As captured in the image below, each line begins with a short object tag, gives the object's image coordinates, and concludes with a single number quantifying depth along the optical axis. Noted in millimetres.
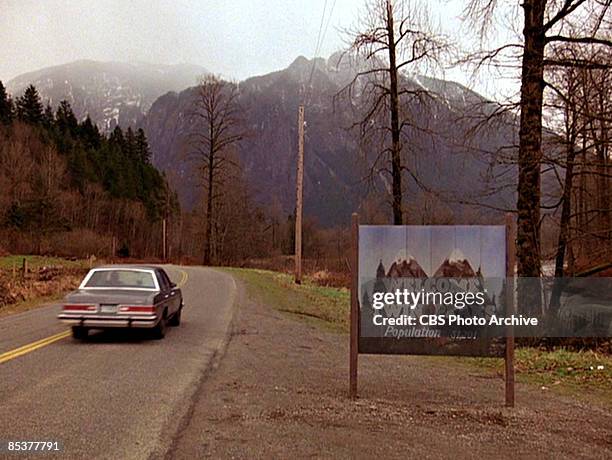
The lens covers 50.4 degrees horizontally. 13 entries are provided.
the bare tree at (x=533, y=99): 13180
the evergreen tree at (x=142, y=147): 112175
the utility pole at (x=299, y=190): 34094
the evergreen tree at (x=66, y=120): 95625
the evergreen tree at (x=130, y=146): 105625
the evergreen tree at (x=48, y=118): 92250
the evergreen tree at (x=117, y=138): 103388
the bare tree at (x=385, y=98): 19812
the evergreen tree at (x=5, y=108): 82812
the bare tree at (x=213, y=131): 54875
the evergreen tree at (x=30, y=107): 89388
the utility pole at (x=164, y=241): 78069
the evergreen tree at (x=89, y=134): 97562
